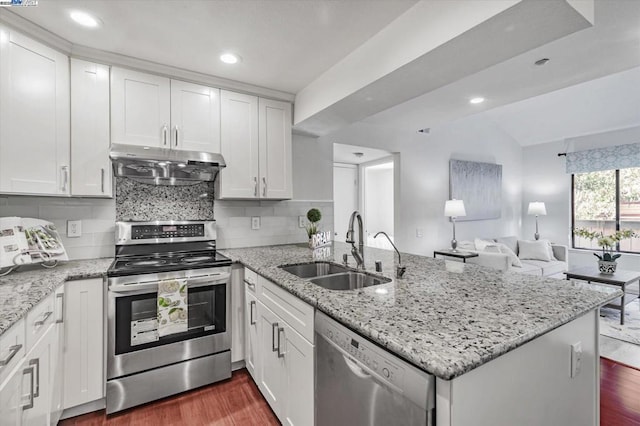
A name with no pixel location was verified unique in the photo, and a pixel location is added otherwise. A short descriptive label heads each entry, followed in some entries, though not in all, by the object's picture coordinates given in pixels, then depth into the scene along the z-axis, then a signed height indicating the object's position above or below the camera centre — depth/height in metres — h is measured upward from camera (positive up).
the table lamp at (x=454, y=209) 4.44 +0.03
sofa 4.03 -0.67
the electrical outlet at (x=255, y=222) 3.03 -0.11
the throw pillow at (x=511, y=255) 4.32 -0.64
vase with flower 3.69 -0.57
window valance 4.77 +0.86
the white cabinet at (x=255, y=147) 2.67 +0.58
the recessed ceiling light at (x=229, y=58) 2.21 +1.12
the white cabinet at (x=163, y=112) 2.24 +0.77
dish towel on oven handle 1.99 -0.63
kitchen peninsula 0.81 -0.37
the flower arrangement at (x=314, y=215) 3.07 -0.04
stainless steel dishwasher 0.82 -0.55
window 4.91 +0.12
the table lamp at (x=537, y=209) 5.46 +0.03
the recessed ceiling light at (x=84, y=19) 1.74 +1.13
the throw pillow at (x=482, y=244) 4.53 -0.49
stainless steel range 1.92 -0.74
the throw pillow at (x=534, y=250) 4.89 -0.65
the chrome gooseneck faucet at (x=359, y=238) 1.93 -0.17
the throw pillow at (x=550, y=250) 4.97 -0.65
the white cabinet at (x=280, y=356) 1.41 -0.80
